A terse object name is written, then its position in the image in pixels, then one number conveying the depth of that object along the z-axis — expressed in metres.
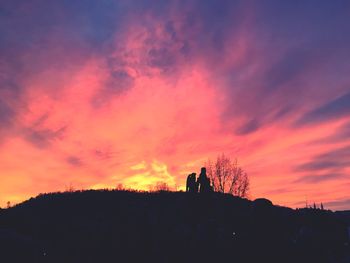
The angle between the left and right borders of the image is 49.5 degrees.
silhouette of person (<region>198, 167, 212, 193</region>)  41.34
